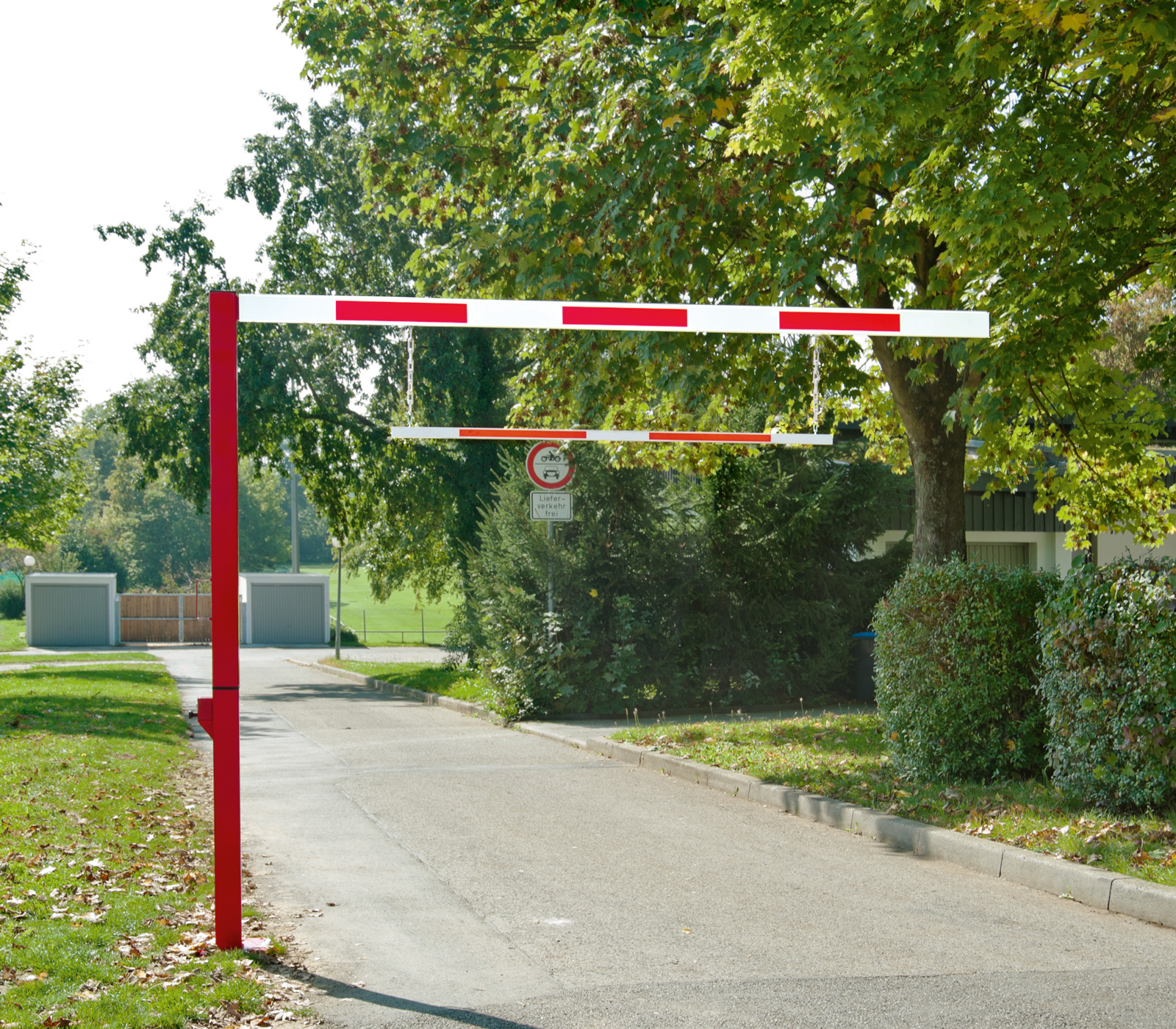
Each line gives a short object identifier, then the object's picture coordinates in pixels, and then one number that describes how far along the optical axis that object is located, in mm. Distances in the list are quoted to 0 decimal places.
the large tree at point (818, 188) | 8297
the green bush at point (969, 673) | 8672
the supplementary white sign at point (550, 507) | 15000
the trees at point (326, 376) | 24109
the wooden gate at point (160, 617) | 47281
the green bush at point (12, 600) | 59875
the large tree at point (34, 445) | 21266
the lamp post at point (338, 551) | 27702
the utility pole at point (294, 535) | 46859
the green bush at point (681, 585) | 15367
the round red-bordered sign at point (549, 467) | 15023
